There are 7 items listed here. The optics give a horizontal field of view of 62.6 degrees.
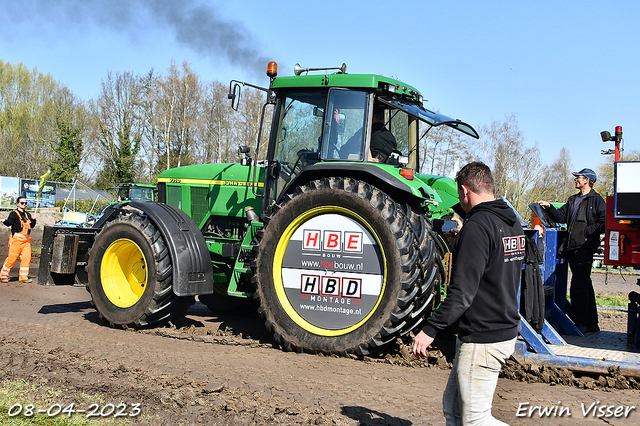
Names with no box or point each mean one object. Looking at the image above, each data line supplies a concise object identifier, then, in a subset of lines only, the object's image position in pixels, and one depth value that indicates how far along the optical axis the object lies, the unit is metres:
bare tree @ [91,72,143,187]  36.94
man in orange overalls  10.45
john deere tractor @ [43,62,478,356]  4.89
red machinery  5.07
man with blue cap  6.11
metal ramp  4.32
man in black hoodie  2.57
